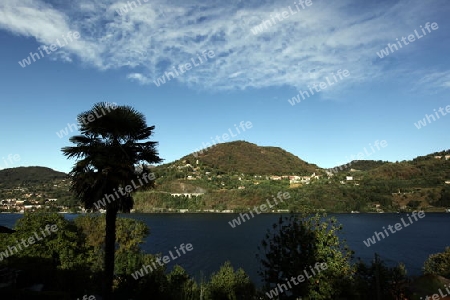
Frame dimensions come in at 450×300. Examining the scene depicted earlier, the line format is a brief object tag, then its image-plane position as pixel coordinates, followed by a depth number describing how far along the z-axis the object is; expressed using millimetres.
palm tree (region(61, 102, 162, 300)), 13688
